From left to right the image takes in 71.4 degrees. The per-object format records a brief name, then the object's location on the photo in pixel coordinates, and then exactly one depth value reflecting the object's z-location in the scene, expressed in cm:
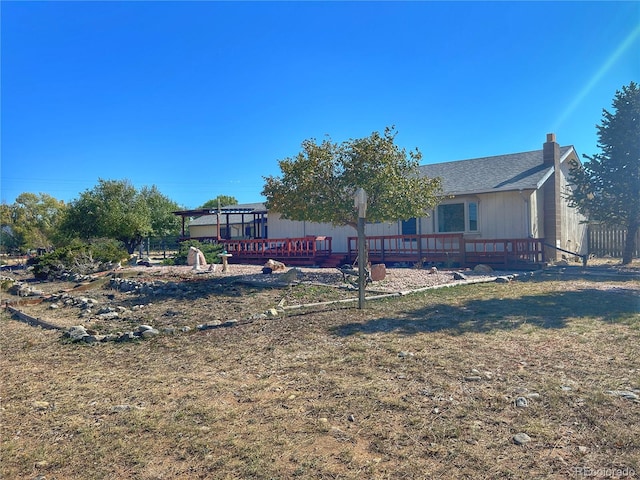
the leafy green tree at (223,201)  6441
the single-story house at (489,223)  1552
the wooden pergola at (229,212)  2260
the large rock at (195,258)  1647
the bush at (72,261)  1586
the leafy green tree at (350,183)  1069
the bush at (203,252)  1811
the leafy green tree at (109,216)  2568
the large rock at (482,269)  1353
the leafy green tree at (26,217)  4291
